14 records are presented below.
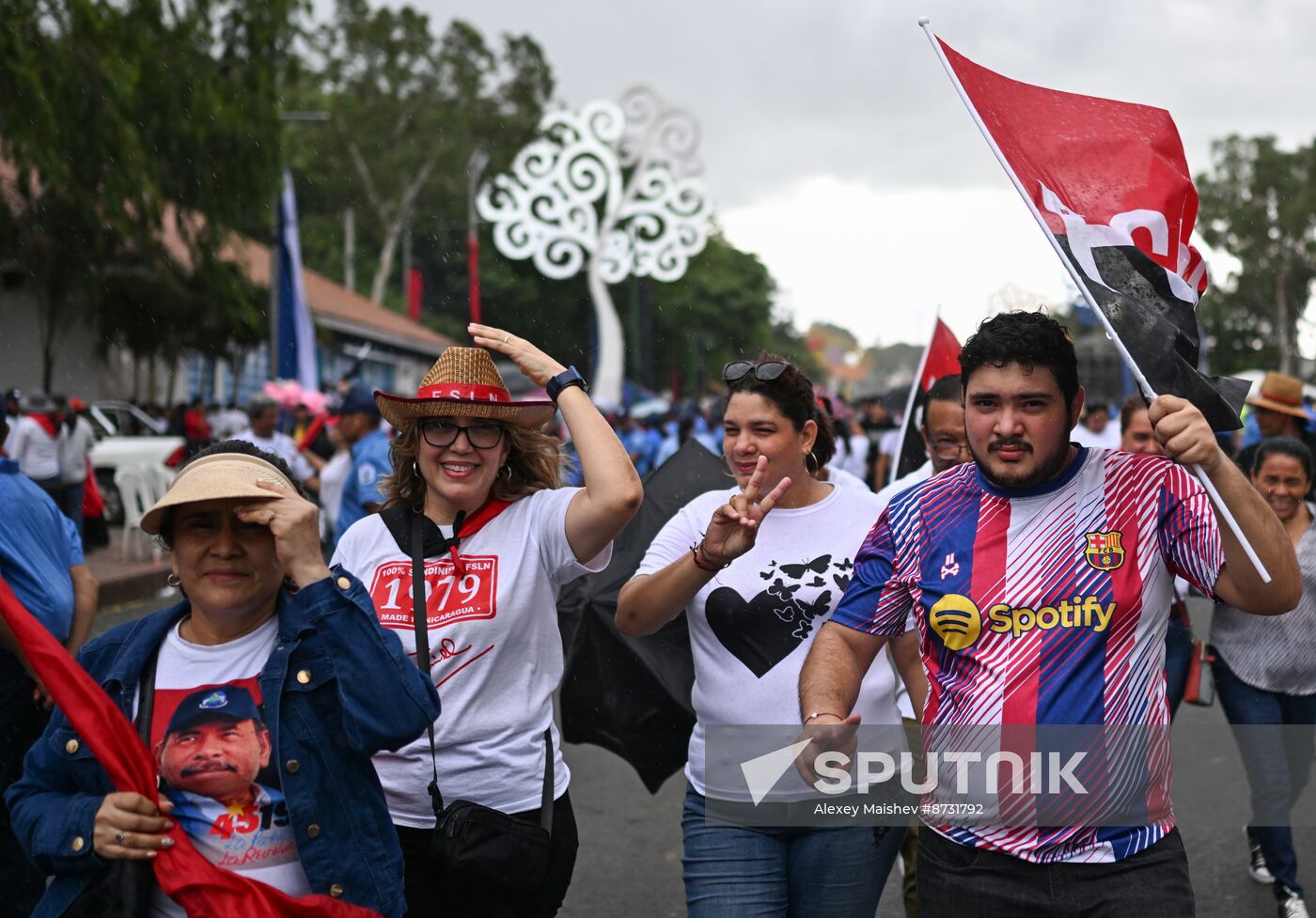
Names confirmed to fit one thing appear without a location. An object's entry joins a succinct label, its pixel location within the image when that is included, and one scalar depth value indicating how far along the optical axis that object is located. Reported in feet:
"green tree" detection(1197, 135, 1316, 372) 196.95
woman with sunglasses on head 11.64
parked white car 63.00
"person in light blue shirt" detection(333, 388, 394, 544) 28.04
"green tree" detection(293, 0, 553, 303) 149.07
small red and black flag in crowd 20.66
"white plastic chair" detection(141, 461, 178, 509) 55.21
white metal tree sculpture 87.10
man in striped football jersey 9.14
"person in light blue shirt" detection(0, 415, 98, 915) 13.98
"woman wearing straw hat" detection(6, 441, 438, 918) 8.73
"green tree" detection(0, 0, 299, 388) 52.54
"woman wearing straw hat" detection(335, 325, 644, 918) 11.21
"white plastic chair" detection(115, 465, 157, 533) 52.60
